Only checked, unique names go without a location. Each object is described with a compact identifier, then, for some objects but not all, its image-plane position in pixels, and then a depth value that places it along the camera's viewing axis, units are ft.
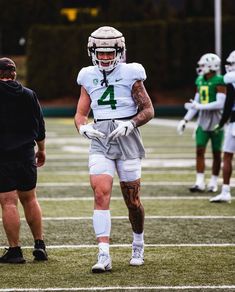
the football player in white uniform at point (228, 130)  69.05
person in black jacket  48.99
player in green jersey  79.28
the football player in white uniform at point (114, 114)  47.15
